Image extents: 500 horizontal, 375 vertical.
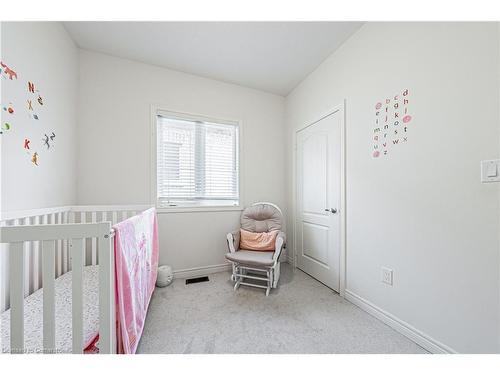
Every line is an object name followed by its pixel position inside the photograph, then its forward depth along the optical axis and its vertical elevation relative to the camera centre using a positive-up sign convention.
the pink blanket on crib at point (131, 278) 0.92 -0.49
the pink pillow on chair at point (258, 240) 2.22 -0.58
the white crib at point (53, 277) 0.72 -0.34
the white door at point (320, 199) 2.03 -0.12
